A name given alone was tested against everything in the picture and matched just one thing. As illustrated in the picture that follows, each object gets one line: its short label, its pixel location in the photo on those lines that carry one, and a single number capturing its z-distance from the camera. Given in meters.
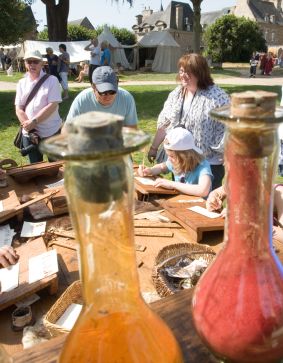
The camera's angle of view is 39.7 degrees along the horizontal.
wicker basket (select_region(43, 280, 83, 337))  1.25
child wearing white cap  2.42
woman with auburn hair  2.93
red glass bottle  0.51
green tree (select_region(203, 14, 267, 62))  33.78
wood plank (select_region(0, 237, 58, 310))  1.42
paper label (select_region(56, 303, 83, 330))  1.31
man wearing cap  2.99
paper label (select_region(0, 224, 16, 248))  1.96
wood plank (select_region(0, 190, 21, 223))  2.13
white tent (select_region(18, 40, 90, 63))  22.56
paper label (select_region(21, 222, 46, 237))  2.03
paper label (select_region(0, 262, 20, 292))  1.52
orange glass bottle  0.42
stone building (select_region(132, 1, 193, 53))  45.75
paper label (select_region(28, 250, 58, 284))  1.53
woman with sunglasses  3.77
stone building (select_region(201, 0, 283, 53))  53.75
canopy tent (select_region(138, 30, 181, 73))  31.77
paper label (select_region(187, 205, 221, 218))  1.96
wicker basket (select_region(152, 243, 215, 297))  1.41
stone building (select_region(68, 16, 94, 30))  50.12
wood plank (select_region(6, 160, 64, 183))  2.82
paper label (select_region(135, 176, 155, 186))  2.54
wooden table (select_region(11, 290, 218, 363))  0.63
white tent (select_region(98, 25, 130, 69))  29.50
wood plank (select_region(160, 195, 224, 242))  1.83
